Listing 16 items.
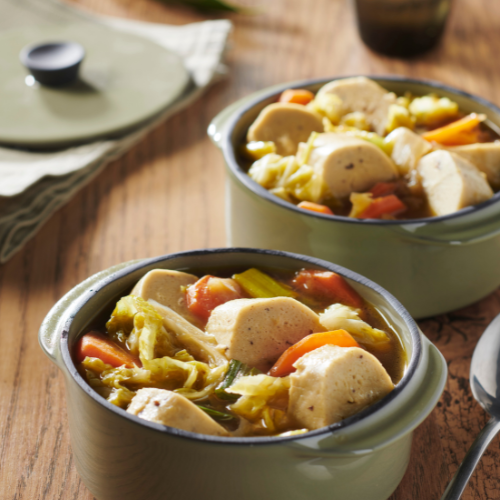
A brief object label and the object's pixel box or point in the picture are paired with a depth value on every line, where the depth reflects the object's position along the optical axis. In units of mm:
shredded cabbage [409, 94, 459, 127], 726
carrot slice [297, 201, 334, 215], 658
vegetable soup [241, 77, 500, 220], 664
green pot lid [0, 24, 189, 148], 787
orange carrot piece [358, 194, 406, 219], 662
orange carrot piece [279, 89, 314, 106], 733
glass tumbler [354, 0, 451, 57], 918
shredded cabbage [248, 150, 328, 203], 668
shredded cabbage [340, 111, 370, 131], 721
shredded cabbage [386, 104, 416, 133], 716
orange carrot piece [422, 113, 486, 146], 712
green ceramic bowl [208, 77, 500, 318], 638
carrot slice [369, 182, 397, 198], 672
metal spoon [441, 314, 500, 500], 588
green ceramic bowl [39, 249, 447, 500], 536
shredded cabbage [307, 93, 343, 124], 722
